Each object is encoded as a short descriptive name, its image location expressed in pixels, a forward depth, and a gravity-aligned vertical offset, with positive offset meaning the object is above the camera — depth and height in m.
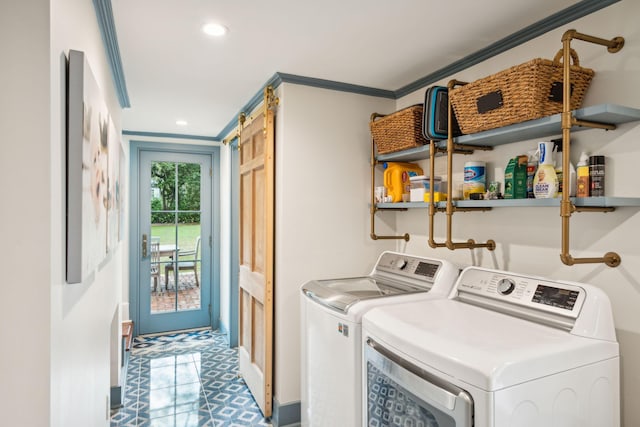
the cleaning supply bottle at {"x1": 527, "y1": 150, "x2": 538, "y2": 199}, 1.74 +0.19
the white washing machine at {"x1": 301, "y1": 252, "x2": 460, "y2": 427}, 1.82 -0.54
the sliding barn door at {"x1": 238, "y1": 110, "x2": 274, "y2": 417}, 2.60 -0.32
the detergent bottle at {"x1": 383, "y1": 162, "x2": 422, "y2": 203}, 2.56 +0.22
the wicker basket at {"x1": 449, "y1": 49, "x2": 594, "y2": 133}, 1.51 +0.49
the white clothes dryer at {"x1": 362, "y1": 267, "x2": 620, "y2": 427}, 1.16 -0.47
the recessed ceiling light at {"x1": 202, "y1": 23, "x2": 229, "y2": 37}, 1.88 +0.87
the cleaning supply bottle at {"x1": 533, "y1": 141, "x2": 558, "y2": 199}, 1.59 +0.15
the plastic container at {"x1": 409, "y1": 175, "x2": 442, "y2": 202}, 2.33 +0.16
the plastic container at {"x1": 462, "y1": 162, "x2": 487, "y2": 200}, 2.02 +0.18
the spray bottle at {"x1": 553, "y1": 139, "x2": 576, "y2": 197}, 1.57 +0.16
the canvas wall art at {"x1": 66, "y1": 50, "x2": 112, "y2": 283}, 1.09 +0.13
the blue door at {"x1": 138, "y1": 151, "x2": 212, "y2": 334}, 4.42 -0.32
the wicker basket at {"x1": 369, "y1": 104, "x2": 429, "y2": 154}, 2.26 +0.50
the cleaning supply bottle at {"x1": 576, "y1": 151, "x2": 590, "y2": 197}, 1.52 +0.14
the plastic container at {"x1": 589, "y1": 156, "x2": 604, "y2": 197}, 1.51 +0.14
